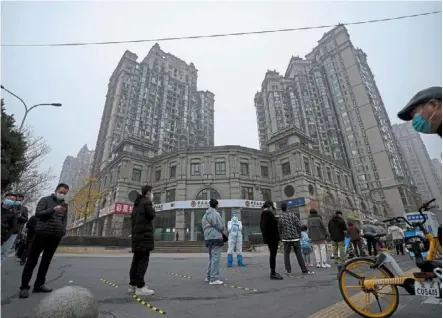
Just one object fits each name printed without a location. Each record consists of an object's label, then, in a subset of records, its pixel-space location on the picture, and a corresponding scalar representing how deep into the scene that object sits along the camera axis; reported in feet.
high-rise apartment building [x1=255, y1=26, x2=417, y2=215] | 191.83
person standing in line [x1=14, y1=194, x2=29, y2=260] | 23.97
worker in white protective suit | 30.73
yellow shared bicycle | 8.52
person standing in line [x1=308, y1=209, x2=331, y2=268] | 29.35
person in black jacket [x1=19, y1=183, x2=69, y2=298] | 14.70
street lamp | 51.32
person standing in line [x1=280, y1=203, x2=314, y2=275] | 23.17
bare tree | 66.48
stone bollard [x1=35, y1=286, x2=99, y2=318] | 7.61
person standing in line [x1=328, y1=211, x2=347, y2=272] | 27.27
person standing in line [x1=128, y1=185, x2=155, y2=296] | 14.51
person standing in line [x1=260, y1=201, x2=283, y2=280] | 20.94
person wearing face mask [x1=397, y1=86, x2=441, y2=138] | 6.92
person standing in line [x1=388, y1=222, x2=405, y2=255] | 43.53
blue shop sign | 98.20
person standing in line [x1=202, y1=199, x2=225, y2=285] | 18.28
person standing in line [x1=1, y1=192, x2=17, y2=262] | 22.29
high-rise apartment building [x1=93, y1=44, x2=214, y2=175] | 200.75
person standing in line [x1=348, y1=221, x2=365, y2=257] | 29.94
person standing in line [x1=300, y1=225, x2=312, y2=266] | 32.94
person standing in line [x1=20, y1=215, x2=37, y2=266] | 26.20
